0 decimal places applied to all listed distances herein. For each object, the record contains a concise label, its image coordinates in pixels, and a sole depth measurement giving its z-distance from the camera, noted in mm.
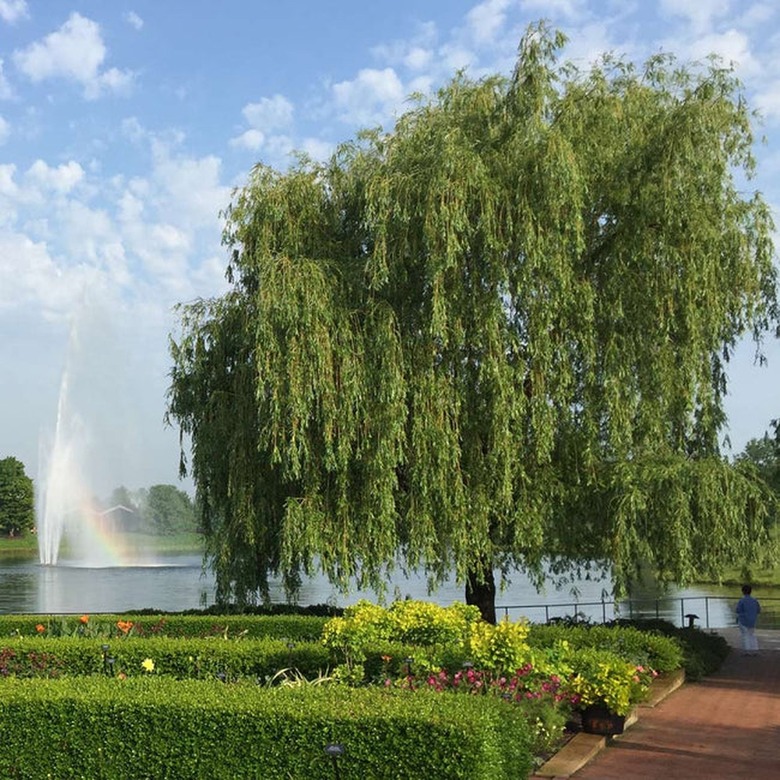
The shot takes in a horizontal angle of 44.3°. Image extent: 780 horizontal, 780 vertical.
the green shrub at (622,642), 12594
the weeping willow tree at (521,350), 14461
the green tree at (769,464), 15562
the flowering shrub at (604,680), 9812
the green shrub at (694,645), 14266
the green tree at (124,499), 73581
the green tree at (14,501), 89188
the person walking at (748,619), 17266
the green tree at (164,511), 90562
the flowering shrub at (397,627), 10188
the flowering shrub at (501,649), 9219
